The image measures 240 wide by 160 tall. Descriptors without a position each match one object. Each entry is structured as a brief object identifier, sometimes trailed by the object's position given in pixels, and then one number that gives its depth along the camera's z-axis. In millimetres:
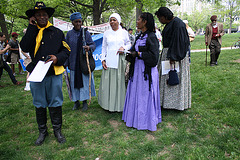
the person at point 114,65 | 3785
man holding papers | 2600
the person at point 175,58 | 3385
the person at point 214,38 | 8031
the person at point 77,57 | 3930
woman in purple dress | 3100
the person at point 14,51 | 8523
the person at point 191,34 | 5787
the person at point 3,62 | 6281
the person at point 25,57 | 5752
